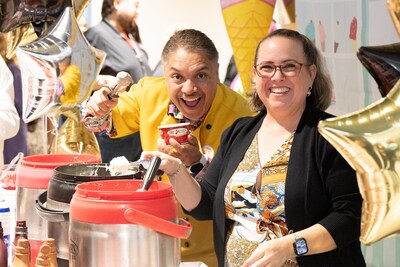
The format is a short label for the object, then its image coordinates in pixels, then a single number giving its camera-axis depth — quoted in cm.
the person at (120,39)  484
